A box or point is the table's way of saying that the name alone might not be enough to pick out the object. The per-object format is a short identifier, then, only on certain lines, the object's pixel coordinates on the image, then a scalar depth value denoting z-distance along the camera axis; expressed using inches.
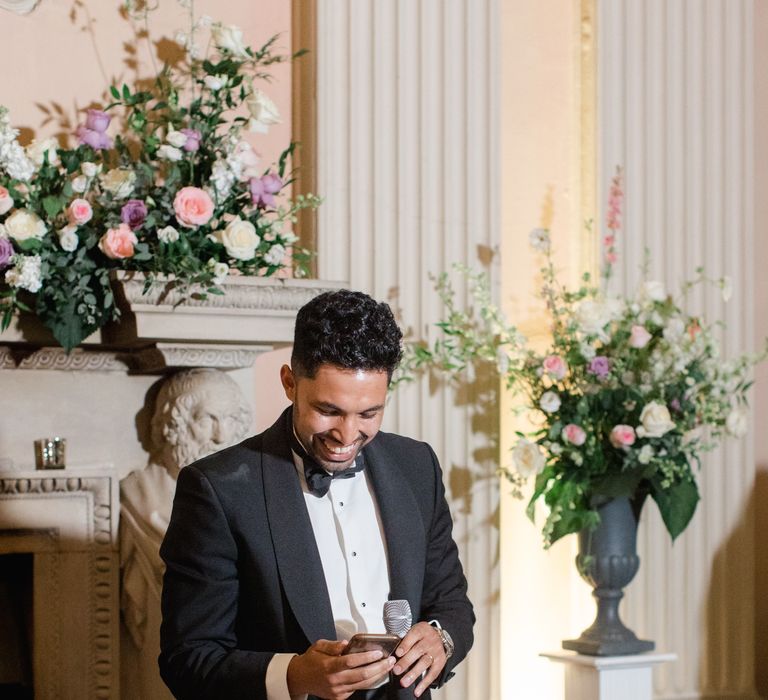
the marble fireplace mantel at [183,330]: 129.5
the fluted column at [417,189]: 164.7
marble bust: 134.3
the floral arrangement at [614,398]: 151.9
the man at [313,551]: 82.8
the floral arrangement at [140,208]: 128.3
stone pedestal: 155.4
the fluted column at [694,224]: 180.9
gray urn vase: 156.9
